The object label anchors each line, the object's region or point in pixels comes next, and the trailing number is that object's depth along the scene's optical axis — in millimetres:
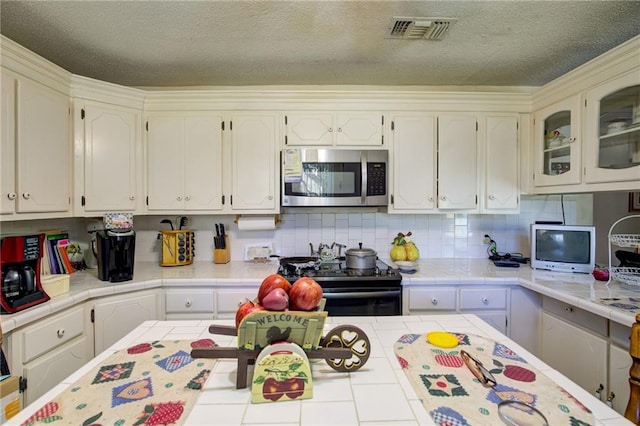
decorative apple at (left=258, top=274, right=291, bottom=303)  769
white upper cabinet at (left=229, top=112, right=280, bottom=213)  2246
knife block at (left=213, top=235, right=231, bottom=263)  2430
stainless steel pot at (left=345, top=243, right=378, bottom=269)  2115
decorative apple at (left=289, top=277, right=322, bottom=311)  753
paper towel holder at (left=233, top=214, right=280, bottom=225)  2428
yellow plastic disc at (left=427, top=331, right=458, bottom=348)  986
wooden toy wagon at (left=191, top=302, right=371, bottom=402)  708
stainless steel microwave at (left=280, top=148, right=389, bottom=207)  2180
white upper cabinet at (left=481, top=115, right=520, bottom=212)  2299
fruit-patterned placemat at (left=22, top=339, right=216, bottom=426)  643
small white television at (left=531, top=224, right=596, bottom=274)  1924
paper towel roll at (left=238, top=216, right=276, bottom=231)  2363
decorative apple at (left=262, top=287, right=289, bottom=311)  736
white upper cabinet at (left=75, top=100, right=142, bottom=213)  1989
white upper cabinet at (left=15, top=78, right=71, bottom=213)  1596
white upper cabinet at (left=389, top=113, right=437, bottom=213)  2273
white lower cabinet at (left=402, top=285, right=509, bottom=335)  1986
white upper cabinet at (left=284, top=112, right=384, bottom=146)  2254
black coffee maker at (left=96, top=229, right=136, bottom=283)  1861
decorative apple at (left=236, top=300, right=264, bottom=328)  760
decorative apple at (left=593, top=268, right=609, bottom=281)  1817
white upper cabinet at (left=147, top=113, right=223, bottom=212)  2221
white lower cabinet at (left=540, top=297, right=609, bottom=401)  1455
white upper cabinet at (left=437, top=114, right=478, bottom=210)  2279
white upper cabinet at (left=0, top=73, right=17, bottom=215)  1499
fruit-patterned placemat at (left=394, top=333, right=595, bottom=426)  659
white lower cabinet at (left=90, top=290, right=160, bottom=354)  1755
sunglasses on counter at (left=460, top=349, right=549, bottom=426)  622
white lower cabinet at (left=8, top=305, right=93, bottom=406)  1352
